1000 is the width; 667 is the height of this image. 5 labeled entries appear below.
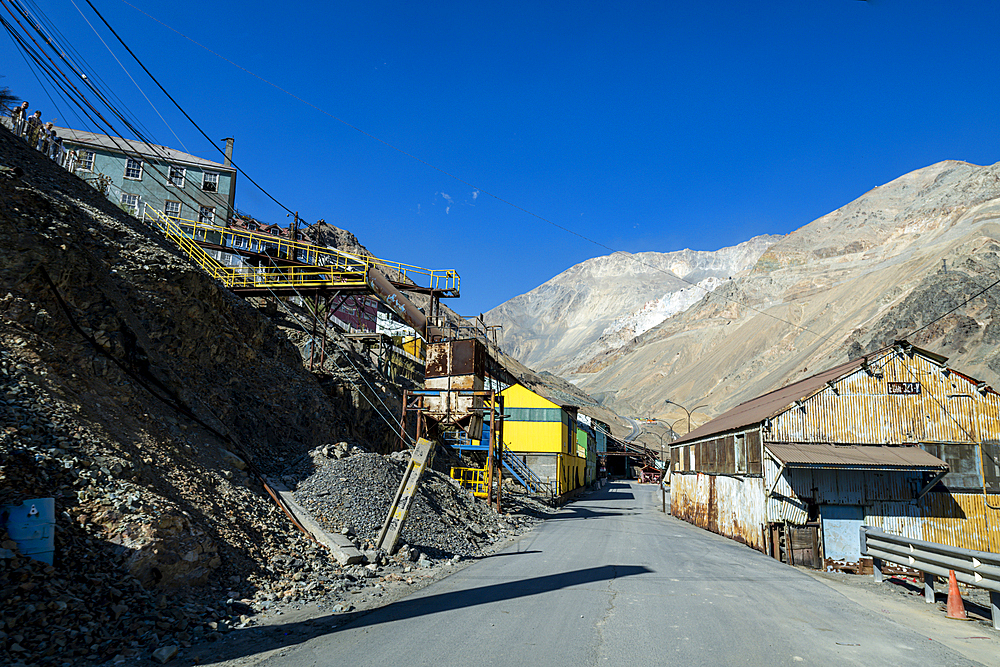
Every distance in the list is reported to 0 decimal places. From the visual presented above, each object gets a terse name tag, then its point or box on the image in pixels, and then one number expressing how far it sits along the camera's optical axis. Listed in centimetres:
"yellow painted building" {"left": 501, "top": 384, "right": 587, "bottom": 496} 3684
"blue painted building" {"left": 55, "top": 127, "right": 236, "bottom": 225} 3866
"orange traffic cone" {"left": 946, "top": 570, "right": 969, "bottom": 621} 966
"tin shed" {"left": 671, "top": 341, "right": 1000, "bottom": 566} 1691
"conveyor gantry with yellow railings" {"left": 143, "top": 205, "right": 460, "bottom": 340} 2734
